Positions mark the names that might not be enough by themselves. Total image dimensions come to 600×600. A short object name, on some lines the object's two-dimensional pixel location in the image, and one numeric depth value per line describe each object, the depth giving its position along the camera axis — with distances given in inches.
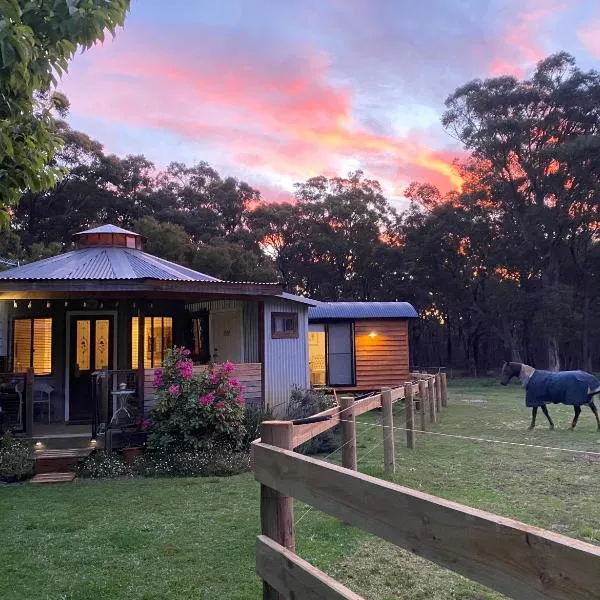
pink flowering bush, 332.2
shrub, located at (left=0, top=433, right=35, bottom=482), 303.9
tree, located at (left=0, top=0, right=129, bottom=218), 130.5
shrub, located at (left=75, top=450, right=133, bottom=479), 310.5
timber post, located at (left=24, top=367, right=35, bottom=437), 347.9
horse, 421.7
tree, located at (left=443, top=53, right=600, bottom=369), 1133.1
